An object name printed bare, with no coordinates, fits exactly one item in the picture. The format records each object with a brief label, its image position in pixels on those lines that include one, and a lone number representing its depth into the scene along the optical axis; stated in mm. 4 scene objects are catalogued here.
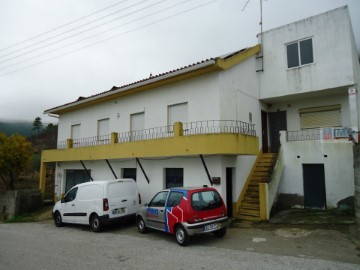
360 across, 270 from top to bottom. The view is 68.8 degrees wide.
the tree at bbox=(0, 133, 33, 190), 16953
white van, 9469
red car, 7117
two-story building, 10438
